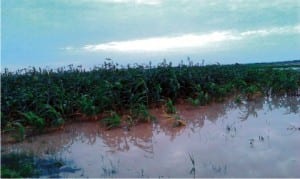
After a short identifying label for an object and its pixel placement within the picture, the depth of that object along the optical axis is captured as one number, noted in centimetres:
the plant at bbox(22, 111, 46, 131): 431
